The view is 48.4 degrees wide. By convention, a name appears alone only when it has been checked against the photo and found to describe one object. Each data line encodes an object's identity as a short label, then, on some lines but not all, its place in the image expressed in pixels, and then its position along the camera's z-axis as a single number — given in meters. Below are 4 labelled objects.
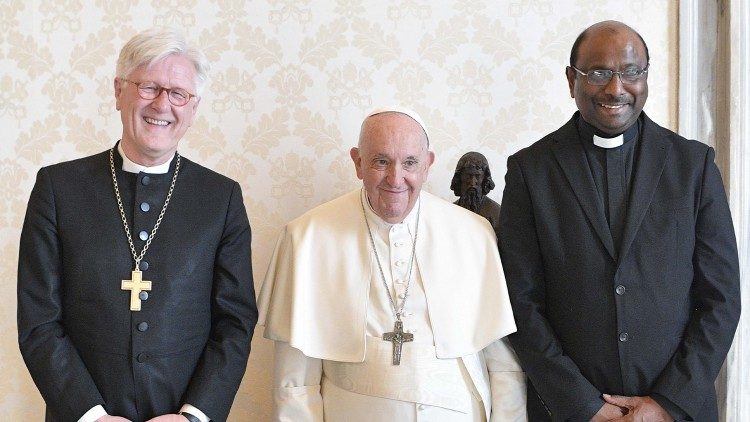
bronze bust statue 3.18
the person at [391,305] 2.72
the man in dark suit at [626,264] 2.59
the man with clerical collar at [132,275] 2.40
